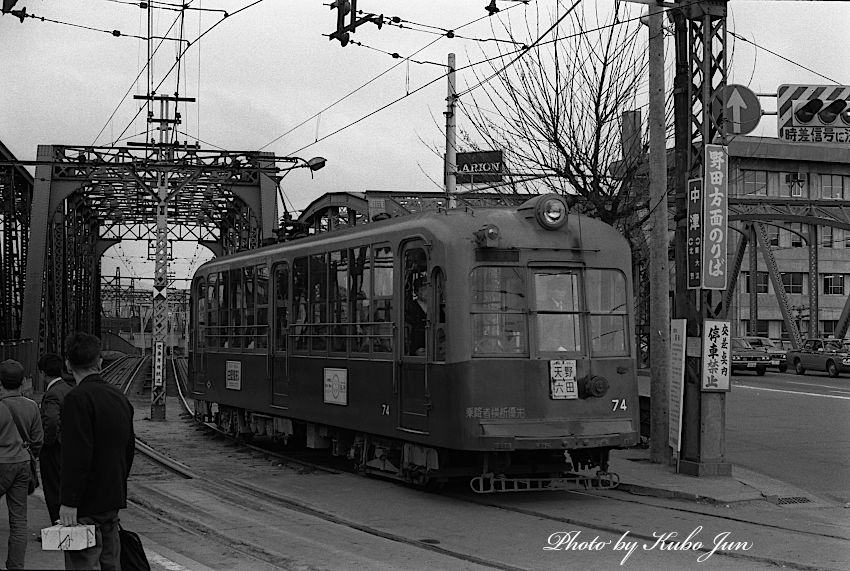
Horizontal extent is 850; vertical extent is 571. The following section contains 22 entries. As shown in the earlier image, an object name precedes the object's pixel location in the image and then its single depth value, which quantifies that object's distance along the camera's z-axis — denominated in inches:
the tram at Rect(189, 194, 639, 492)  473.7
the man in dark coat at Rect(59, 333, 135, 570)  240.5
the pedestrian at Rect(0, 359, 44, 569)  325.1
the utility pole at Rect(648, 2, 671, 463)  585.0
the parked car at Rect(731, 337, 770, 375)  1699.1
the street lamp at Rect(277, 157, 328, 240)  754.2
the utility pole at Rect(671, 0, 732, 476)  543.8
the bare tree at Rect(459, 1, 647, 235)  713.0
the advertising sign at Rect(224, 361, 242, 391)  746.2
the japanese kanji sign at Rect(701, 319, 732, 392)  541.6
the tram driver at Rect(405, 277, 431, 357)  497.4
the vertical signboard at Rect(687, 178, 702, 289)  542.6
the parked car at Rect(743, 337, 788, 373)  1831.9
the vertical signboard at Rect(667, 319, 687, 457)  554.9
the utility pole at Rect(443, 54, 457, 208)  919.2
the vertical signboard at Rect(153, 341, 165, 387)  1002.1
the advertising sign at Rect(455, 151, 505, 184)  813.8
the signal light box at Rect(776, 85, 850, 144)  756.0
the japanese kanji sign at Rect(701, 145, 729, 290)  536.4
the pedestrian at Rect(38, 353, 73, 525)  357.1
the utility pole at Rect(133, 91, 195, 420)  1005.8
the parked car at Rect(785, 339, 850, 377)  1651.1
